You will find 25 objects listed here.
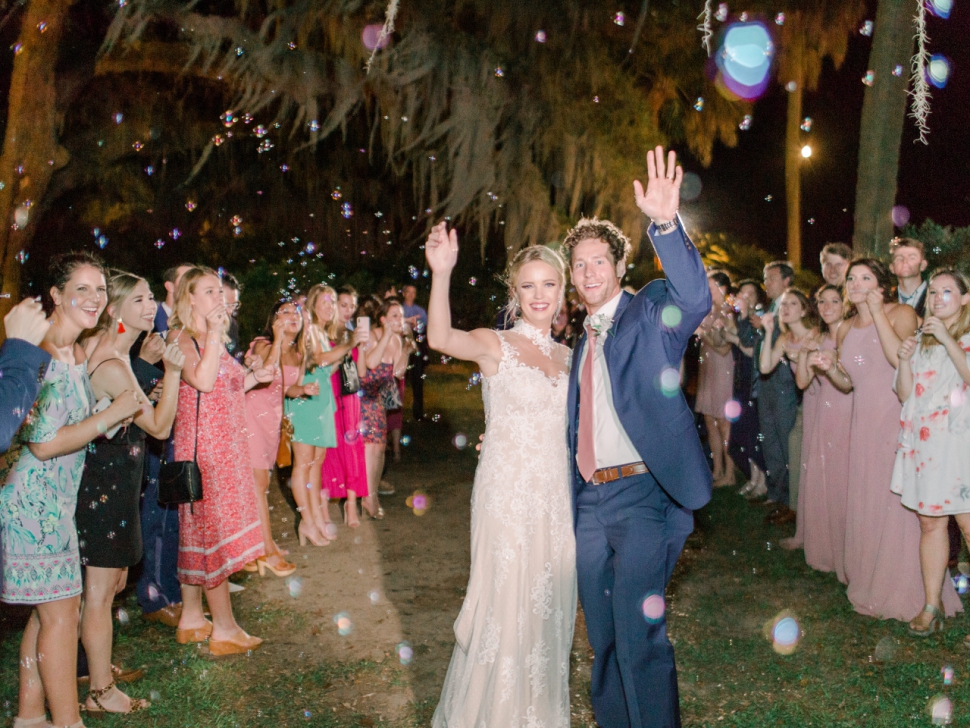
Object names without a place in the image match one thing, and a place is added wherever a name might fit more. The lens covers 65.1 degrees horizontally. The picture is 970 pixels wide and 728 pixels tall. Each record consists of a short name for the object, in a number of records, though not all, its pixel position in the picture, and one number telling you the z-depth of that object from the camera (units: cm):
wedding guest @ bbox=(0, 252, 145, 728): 285
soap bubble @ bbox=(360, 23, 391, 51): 812
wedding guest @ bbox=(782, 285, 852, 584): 494
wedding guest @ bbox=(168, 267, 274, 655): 394
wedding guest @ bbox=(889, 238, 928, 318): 500
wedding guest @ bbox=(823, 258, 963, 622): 431
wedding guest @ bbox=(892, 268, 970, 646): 396
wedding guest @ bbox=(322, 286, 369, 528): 636
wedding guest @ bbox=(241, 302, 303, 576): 518
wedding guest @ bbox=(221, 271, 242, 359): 482
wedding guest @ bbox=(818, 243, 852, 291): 584
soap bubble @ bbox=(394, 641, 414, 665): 394
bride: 295
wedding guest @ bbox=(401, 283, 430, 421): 1068
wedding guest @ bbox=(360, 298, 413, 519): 654
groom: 286
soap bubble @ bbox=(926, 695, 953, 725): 327
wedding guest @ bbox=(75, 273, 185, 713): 329
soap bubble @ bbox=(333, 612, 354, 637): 430
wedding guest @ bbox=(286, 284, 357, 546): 575
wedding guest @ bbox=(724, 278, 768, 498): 699
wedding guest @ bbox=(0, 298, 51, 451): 252
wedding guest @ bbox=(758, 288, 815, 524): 566
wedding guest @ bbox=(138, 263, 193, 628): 446
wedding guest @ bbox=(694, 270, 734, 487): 714
